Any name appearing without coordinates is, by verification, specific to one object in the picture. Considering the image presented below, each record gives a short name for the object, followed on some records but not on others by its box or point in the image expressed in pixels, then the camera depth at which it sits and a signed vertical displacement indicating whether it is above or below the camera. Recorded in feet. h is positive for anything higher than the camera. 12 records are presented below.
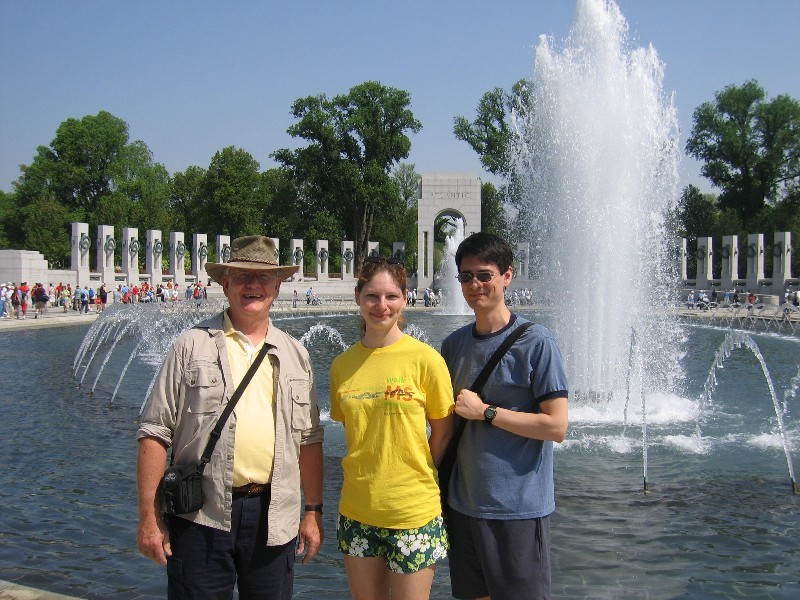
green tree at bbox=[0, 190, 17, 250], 180.75 +11.78
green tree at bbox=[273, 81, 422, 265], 174.91 +33.21
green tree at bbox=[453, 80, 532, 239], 180.31 +37.62
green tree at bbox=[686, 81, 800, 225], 172.04 +33.67
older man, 8.97 -2.19
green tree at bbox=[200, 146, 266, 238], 182.70 +20.70
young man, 9.02 -2.26
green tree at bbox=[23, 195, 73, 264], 163.12 +10.38
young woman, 9.05 -2.42
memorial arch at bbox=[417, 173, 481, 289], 162.91 +17.95
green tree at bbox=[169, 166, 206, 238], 190.76 +22.52
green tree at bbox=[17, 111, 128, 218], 184.14 +28.77
